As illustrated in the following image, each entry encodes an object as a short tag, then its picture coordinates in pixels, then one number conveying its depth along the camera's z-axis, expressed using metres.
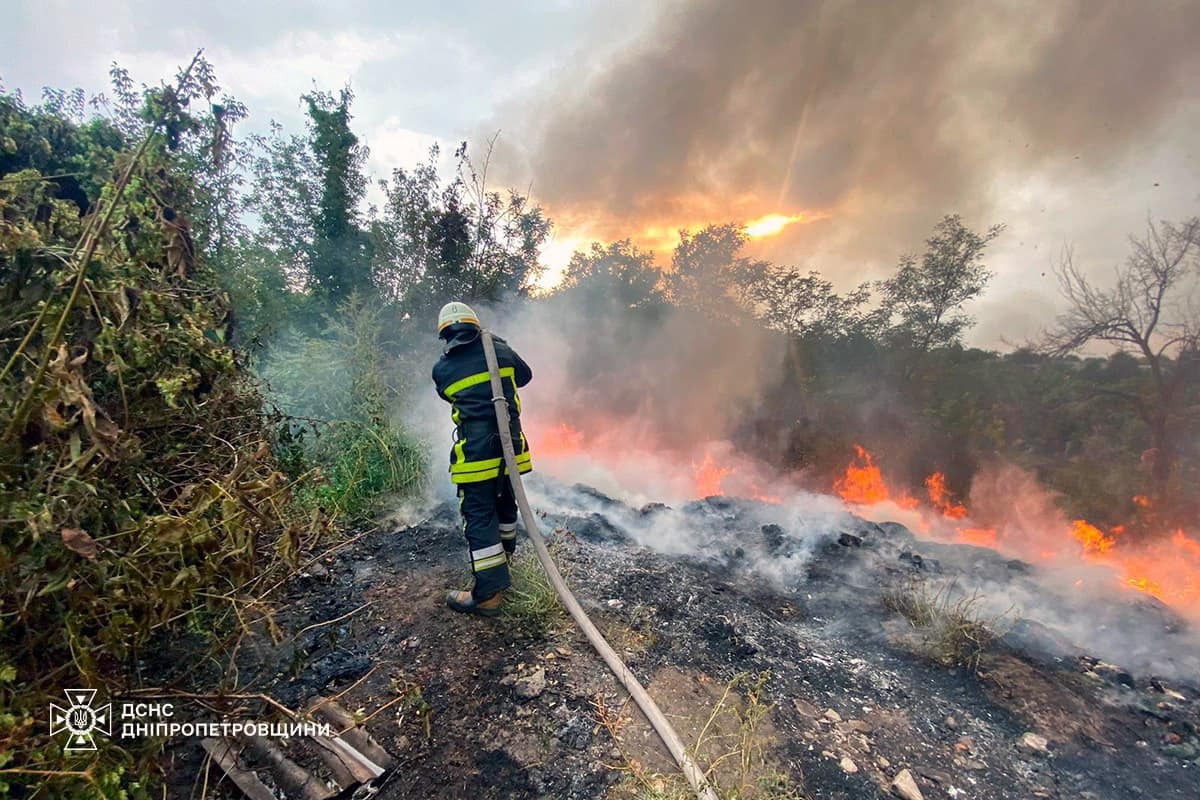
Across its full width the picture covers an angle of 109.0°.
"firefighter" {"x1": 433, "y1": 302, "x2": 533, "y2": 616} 3.22
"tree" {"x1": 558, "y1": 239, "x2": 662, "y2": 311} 15.11
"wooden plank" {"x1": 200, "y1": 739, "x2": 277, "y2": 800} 1.84
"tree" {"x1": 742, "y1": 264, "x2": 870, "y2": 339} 12.82
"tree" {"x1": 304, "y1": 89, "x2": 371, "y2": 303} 9.35
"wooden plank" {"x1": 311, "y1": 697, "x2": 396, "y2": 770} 2.10
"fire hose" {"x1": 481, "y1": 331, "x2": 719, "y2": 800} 2.04
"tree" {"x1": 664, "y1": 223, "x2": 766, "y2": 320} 15.00
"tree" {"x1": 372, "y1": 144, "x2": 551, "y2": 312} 8.87
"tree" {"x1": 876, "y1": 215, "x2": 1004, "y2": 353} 10.57
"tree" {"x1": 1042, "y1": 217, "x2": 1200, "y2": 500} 7.36
